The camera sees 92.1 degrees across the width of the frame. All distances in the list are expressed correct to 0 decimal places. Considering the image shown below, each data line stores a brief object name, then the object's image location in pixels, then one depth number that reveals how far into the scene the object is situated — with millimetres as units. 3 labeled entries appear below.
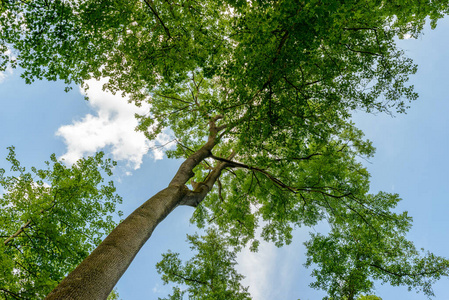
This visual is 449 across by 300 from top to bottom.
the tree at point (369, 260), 7477
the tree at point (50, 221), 6941
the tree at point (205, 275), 10625
